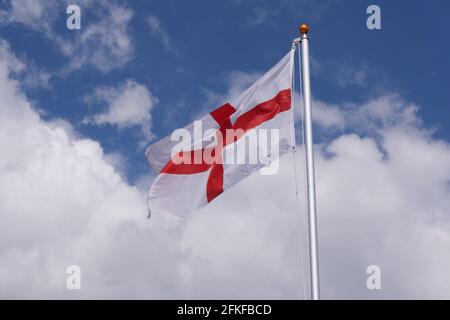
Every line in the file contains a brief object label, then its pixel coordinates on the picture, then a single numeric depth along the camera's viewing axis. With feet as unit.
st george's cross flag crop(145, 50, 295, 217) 71.26
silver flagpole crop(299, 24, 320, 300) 60.03
